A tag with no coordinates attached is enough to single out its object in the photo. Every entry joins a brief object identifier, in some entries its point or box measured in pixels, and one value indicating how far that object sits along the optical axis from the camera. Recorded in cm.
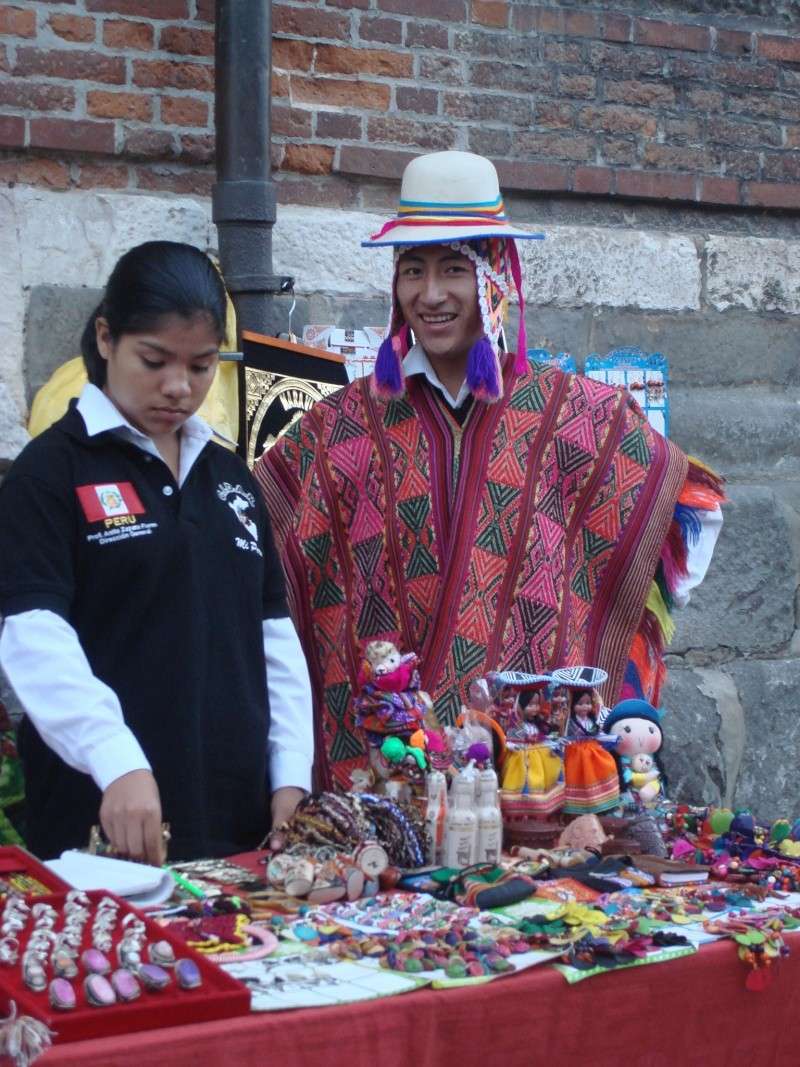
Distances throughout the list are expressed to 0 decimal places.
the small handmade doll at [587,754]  606
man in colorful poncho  757
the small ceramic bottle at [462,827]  574
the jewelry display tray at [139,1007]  405
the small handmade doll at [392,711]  595
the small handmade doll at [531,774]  603
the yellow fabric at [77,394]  857
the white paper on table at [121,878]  511
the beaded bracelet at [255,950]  469
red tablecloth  414
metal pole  959
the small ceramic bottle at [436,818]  580
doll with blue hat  620
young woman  561
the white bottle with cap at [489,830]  577
